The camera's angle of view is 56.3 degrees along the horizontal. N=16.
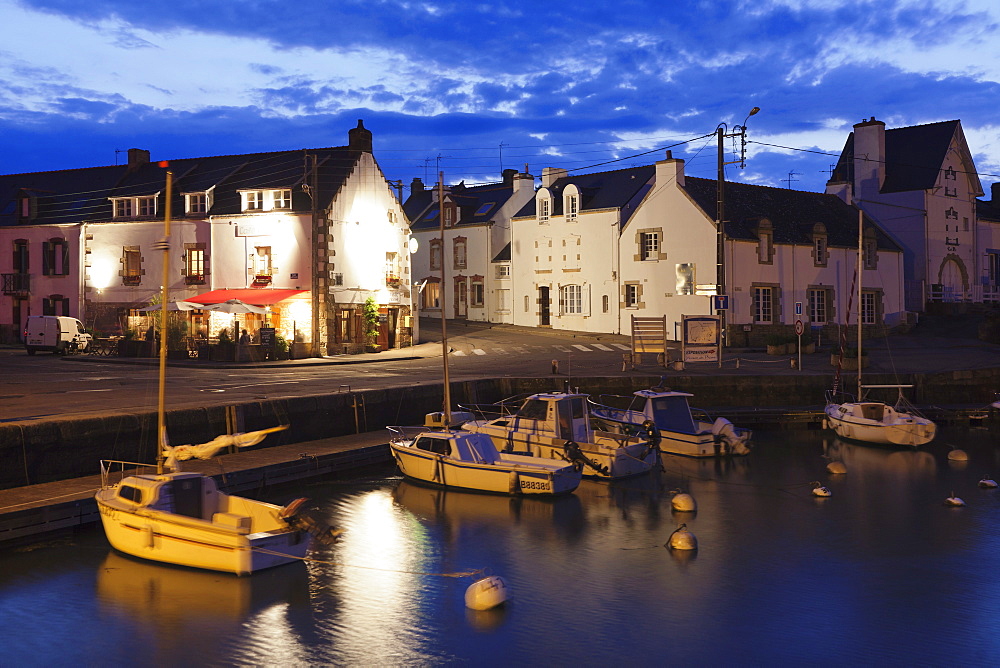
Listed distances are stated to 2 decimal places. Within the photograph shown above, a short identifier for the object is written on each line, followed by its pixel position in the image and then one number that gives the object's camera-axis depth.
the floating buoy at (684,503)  21.58
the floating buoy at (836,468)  26.09
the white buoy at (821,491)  23.31
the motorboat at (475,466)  22.48
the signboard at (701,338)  37.59
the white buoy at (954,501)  22.17
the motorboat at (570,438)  24.80
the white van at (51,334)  46.22
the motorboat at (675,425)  28.44
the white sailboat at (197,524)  15.83
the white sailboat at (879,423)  29.92
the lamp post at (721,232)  35.94
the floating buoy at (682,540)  18.36
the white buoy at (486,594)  14.84
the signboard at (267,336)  42.41
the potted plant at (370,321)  47.75
